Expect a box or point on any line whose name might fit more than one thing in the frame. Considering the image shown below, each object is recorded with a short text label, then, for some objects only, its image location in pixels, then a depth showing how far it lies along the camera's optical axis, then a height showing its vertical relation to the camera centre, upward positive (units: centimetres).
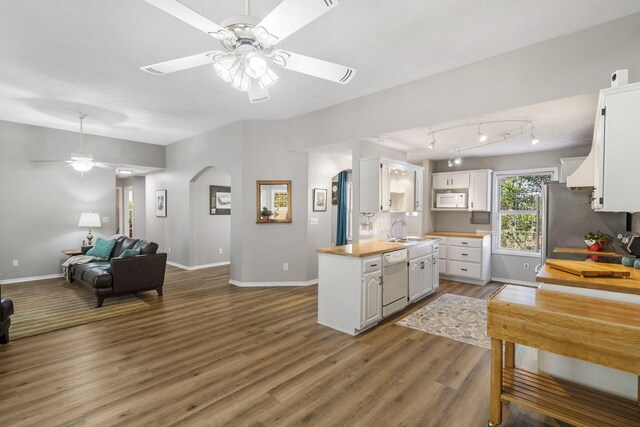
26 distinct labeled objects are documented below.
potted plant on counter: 327 -32
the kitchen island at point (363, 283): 332 -87
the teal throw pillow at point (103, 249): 545 -75
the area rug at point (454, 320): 333 -137
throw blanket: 525 -92
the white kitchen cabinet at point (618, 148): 197 +42
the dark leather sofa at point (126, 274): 420 -96
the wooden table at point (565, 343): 155 -72
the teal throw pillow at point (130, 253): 446 -67
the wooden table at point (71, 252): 568 -85
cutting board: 220 -45
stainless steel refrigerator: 348 -11
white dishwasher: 365 -91
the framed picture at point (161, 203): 747 +13
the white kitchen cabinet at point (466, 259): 555 -92
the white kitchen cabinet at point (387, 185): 426 +39
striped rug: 353 -137
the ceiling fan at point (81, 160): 502 +81
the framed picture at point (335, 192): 696 +40
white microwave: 611 +21
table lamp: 605 -25
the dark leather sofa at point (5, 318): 298 -111
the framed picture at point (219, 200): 713 +21
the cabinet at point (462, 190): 589 +41
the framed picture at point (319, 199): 555 +19
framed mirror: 538 +14
